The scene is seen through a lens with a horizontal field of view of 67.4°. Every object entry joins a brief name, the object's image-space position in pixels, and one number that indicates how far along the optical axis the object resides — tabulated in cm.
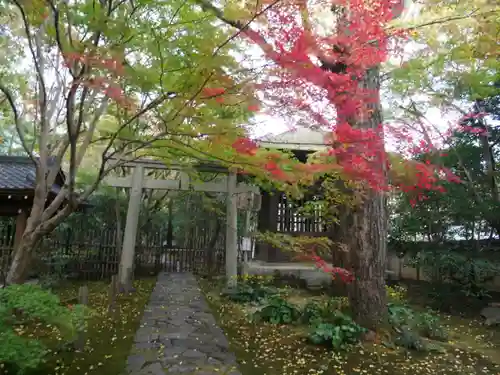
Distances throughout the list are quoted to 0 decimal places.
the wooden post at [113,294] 698
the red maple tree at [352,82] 469
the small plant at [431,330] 644
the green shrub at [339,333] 550
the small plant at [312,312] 649
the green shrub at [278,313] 697
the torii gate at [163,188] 980
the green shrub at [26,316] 334
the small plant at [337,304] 654
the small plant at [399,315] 626
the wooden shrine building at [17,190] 916
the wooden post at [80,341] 510
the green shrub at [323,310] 615
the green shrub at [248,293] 916
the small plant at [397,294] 829
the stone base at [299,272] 1078
